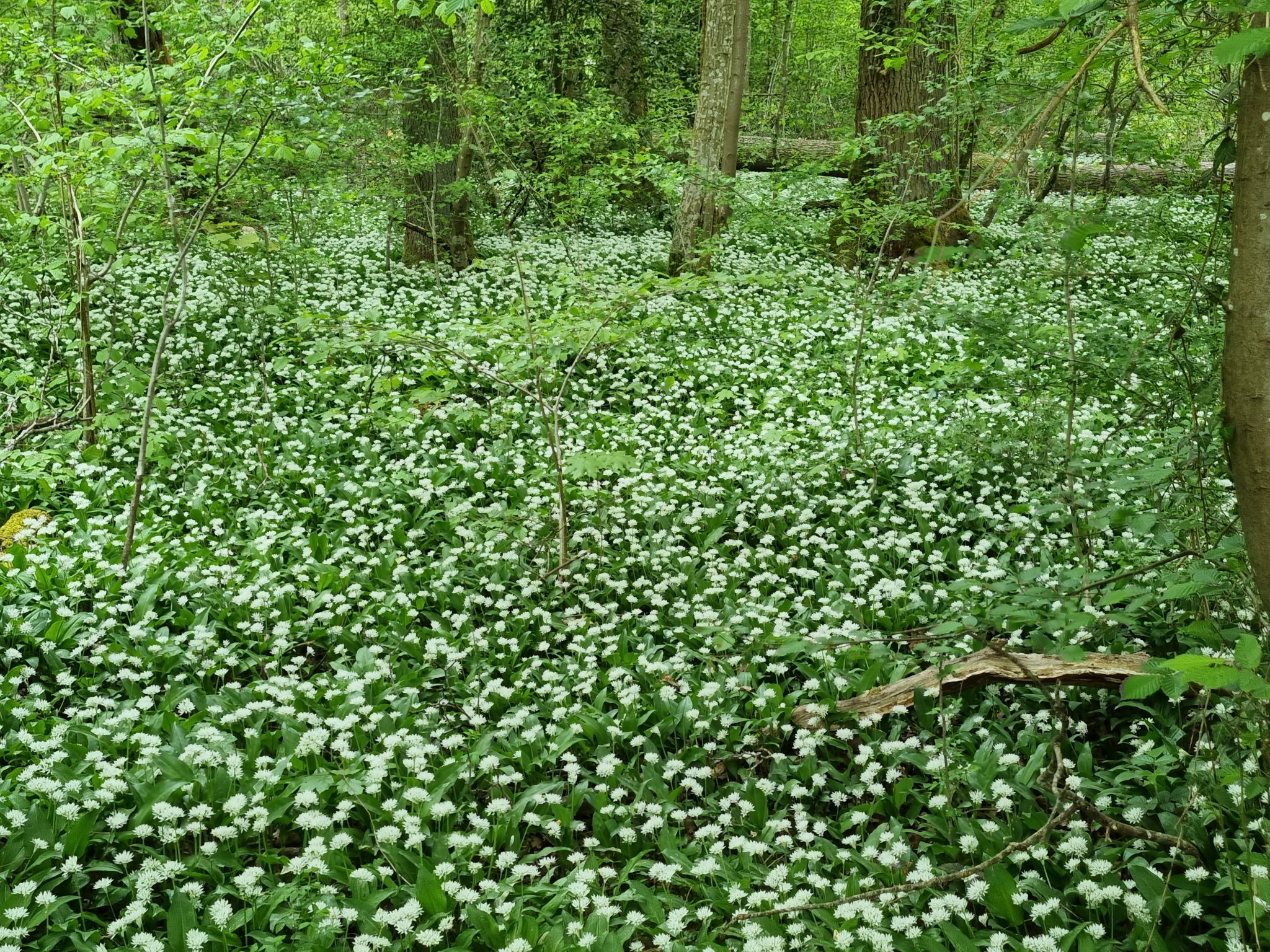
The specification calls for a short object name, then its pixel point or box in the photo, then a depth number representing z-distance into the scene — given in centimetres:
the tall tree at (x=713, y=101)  911
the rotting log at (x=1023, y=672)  333
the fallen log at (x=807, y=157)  1127
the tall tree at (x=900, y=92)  845
